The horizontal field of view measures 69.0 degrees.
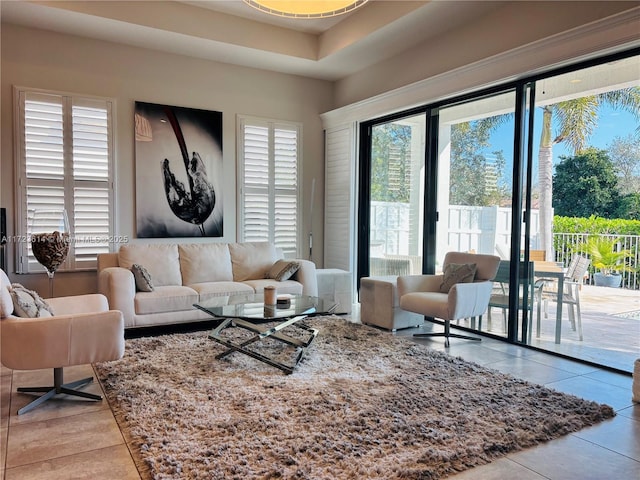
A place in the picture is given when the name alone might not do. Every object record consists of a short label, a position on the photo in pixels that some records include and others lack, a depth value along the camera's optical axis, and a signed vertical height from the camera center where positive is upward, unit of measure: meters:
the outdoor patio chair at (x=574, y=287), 4.00 -0.54
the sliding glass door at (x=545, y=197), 3.67 +0.26
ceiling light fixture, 3.23 +1.53
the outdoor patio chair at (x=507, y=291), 4.28 -0.62
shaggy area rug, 2.14 -1.09
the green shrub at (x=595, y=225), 3.60 +0.00
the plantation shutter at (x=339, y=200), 6.30 +0.31
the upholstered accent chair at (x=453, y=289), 4.18 -0.63
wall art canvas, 5.45 +0.60
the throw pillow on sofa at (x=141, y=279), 4.46 -0.56
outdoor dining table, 4.13 -0.45
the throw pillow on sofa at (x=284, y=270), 5.20 -0.54
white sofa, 4.32 -0.59
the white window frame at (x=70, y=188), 4.84 +0.34
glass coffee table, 3.44 -0.69
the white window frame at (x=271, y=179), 6.07 +0.57
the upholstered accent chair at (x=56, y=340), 2.62 -0.70
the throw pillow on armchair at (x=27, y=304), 2.78 -0.52
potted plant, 3.71 -0.27
